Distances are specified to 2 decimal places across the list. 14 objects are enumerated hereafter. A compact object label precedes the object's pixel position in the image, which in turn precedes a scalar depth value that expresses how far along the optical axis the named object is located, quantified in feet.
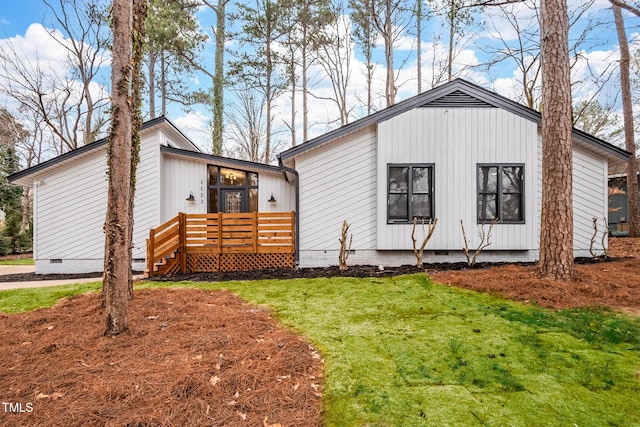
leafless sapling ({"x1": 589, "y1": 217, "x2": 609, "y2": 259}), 24.52
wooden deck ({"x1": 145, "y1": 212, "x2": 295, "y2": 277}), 25.93
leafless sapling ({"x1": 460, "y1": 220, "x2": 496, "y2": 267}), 23.11
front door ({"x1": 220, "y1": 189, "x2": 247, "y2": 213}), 32.22
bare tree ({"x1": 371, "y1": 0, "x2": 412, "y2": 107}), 48.55
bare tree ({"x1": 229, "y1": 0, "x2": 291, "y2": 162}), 47.44
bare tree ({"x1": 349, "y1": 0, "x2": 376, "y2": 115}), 49.42
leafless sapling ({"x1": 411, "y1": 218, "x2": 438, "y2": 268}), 22.82
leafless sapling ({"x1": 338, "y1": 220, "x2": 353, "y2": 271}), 22.74
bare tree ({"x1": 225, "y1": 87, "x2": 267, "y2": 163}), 59.31
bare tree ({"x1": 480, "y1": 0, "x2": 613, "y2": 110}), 31.53
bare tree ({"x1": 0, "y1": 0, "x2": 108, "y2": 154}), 43.17
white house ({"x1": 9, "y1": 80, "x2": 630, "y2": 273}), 24.66
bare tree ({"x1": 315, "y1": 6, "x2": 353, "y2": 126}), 53.31
